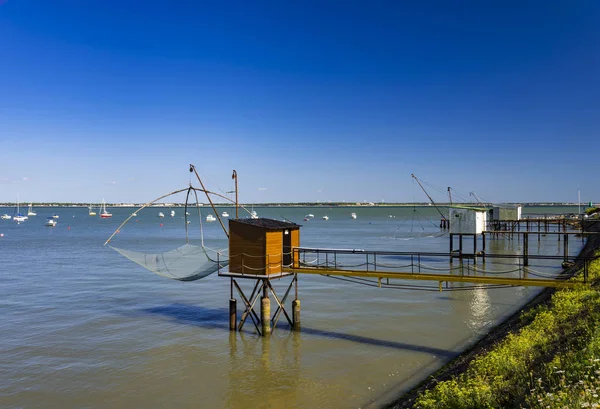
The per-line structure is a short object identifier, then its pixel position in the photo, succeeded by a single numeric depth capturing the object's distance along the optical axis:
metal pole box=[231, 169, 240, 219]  28.45
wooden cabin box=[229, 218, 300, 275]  23.52
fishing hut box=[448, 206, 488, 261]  48.22
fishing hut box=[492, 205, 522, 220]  67.26
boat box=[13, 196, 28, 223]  171.82
